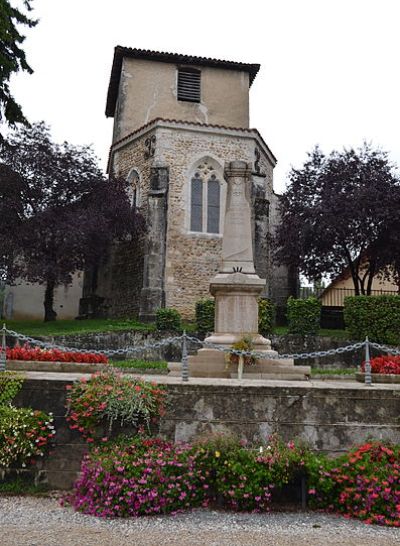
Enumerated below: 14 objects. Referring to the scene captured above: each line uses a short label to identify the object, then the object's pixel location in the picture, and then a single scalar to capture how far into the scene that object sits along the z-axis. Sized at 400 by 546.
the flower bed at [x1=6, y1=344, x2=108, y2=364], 8.79
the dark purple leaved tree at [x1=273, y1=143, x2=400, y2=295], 20.72
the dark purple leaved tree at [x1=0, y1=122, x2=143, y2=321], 20.25
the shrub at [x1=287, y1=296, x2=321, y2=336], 17.86
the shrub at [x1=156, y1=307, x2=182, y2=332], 18.25
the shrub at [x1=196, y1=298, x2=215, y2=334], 18.14
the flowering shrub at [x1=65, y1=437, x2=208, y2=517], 5.20
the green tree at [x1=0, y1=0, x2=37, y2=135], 16.70
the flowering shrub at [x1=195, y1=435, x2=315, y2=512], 5.34
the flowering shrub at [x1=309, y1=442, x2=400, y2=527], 5.14
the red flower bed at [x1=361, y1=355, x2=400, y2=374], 8.33
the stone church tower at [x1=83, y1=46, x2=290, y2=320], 22.69
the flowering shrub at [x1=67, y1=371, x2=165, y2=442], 5.88
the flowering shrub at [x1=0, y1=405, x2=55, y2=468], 5.73
